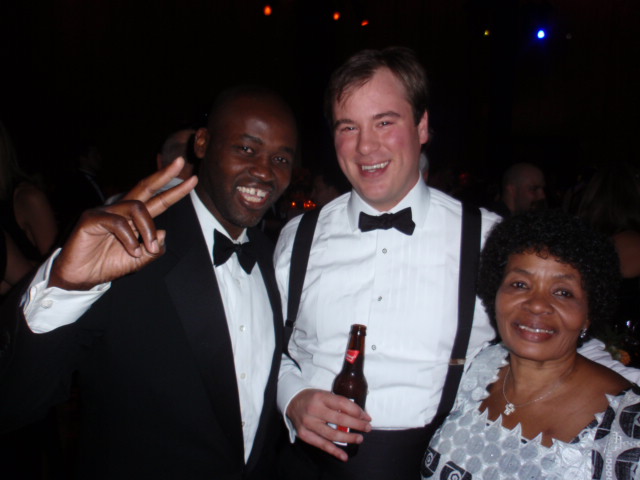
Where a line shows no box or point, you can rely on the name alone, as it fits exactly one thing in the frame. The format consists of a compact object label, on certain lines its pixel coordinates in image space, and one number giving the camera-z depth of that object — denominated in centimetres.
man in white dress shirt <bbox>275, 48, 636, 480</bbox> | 168
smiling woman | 129
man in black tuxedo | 117
